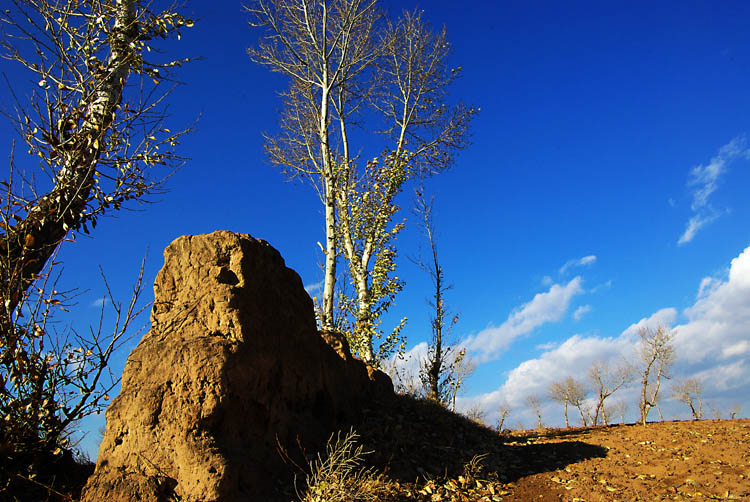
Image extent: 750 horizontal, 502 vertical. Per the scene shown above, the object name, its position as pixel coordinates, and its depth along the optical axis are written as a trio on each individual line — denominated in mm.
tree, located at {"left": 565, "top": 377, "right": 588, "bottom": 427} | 24531
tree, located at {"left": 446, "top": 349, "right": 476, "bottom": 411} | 15484
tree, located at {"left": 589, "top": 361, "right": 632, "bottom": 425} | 19047
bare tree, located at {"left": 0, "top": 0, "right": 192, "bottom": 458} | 6062
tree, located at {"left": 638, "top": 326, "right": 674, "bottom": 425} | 15352
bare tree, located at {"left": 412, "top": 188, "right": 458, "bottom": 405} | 15070
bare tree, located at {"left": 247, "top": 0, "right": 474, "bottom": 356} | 14641
